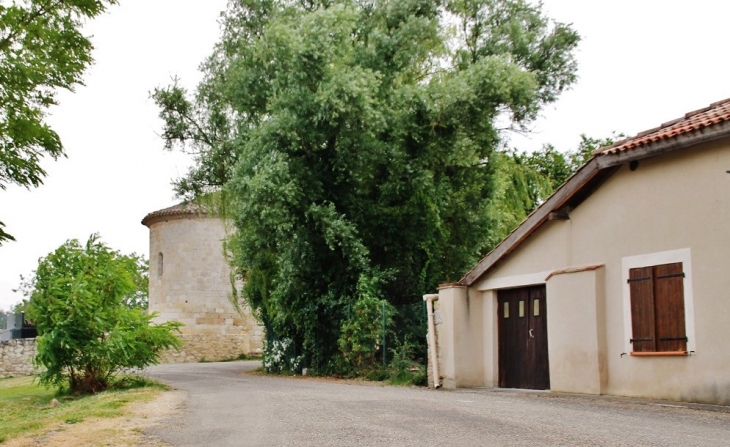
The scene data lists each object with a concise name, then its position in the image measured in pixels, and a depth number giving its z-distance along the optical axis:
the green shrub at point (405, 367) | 19.47
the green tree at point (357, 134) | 21.58
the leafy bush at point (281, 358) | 25.55
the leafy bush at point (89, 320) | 19.17
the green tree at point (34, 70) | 16.50
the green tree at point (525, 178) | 26.34
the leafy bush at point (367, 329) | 21.28
